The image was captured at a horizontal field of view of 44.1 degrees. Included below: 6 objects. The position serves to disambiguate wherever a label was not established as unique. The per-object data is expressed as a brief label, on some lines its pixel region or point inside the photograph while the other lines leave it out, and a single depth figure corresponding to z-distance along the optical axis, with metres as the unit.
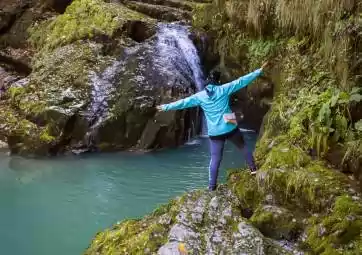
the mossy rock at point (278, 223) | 4.37
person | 5.38
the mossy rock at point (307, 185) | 4.51
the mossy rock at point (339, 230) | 3.95
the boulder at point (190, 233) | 4.06
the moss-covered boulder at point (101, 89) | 10.52
